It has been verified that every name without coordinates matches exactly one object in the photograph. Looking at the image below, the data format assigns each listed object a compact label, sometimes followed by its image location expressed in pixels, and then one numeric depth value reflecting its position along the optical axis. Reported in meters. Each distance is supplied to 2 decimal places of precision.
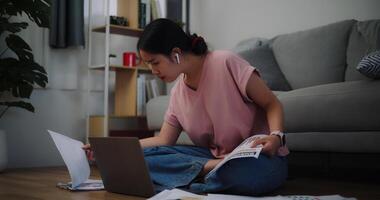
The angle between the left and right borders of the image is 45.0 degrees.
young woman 1.35
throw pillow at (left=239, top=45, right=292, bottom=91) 2.63
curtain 2.92
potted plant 2.54
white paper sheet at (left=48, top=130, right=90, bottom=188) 1.39
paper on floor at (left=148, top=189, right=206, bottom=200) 1.20
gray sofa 1.81
